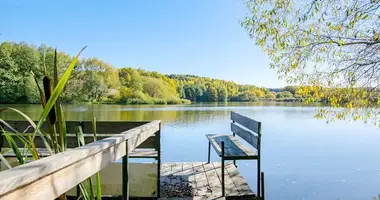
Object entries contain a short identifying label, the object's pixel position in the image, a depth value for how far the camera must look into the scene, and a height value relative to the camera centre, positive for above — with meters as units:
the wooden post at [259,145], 3.43 -0.56
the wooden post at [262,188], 3.48 -1.08
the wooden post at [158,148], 2.97 -0.53
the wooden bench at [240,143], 3.48 -0.68
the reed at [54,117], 0.90 -0.07
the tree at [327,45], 4.02 +0.78
